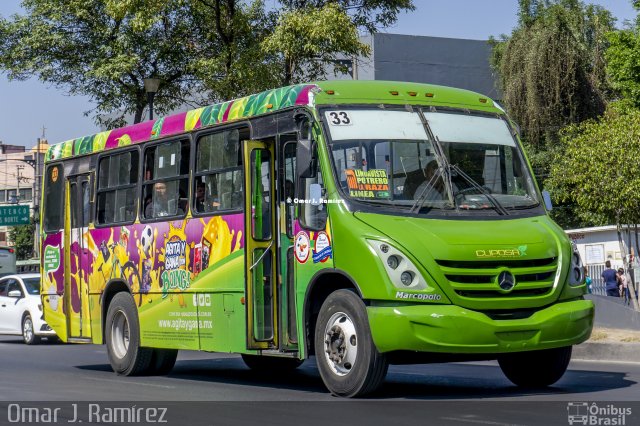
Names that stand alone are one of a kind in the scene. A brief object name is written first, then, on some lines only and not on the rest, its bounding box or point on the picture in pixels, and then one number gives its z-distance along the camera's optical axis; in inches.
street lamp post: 1007.6
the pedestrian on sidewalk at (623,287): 1331.1
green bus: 422.0
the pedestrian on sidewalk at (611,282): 1374.3
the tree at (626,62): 1642.5
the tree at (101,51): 1090.7
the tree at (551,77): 1934.1
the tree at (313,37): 932.0
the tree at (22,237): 3506.4
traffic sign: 2834.6
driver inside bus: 448.1
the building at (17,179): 3740.2
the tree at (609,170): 1174.3
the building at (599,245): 1622.8
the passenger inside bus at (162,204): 567.2
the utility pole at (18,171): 3750.0
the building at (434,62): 2217.0
